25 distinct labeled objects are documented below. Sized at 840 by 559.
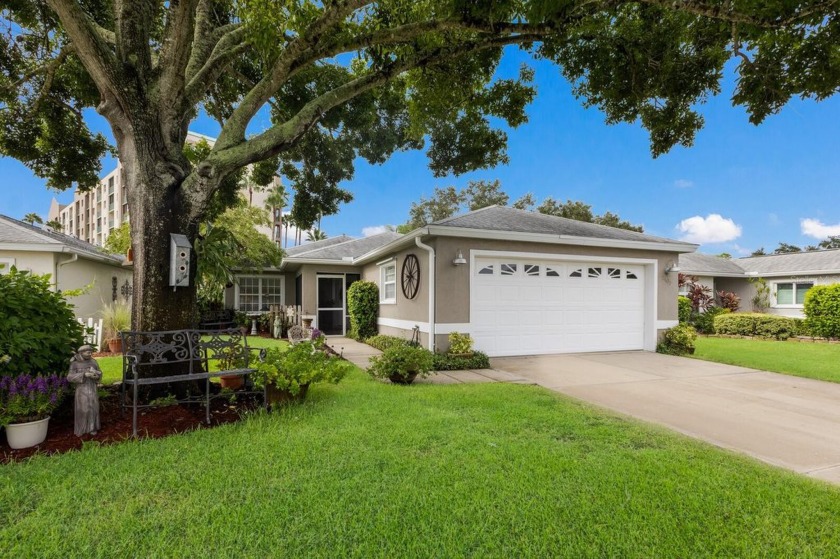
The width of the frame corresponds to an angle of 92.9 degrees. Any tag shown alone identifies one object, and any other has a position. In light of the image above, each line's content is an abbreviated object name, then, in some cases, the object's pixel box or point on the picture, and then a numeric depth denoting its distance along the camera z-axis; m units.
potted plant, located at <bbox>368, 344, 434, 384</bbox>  6.09
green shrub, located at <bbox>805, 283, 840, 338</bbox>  13.23
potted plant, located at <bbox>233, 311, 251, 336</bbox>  14.53
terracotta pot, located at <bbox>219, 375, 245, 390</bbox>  5.34
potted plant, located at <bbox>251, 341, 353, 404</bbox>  4.59
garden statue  3.86
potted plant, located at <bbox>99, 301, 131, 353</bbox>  10.00
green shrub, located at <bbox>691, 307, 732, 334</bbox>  15.78
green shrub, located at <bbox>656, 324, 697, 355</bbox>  9.73
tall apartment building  41.13
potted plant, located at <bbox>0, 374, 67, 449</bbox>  3.48
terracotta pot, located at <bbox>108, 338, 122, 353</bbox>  9.48
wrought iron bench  4.33
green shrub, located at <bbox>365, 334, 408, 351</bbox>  9.79
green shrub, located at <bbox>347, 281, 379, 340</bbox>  12.23
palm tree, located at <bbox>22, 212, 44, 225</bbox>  25.50
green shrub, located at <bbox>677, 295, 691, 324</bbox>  14.90
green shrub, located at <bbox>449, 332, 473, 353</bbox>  7.97
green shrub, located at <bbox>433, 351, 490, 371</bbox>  7.60
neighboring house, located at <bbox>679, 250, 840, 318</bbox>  16.62
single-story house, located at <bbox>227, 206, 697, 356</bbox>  8.22
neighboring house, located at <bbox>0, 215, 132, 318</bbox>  9.98
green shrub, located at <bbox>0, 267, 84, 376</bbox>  3.88
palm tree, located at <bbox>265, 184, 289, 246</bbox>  22.92
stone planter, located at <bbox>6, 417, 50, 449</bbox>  3.53
